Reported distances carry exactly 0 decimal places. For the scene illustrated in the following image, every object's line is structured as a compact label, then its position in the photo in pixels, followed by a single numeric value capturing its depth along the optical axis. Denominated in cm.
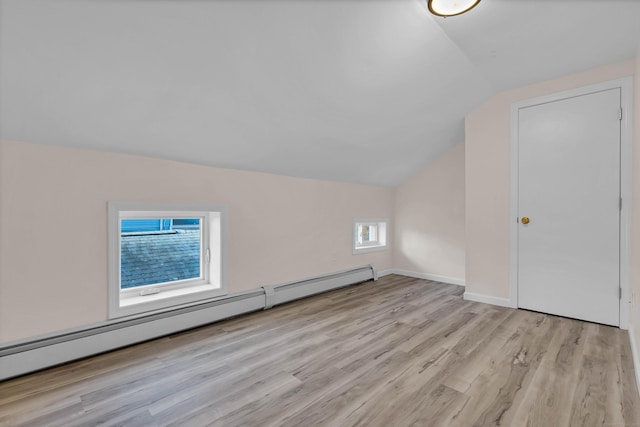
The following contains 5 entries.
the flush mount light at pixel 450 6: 167
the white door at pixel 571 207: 244
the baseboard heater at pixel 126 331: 162
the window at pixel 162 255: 200
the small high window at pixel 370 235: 404
